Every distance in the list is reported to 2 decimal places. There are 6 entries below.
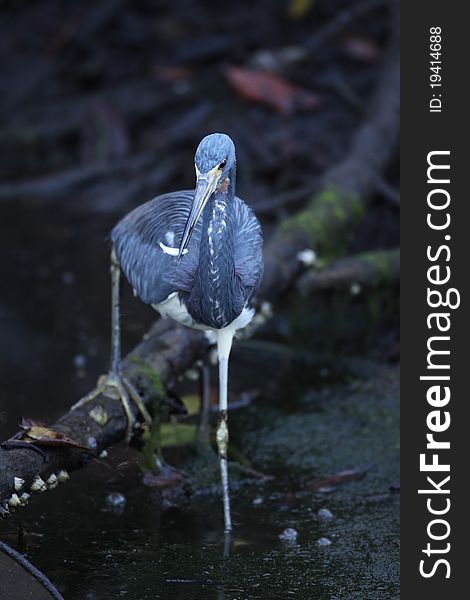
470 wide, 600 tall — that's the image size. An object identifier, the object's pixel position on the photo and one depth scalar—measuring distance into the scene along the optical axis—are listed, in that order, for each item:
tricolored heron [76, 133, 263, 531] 8.31
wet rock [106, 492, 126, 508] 9.13
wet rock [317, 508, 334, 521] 8.99
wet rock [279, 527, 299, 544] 8.56
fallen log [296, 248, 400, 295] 12.39
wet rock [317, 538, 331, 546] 8.50
